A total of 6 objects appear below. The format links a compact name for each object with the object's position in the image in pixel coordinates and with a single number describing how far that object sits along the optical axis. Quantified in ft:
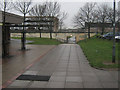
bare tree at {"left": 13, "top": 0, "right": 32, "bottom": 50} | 85.39
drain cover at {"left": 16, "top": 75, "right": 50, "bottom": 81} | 17.35
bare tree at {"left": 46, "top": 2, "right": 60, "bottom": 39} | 101.22
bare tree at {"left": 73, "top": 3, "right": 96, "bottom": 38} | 107.08
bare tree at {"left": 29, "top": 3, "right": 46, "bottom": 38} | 98.61
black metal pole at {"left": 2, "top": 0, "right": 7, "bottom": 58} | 31.77
